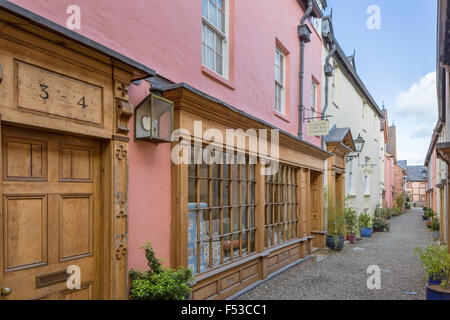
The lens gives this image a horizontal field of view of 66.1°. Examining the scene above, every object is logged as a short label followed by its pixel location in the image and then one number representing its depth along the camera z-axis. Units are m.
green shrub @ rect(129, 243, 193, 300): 3.62
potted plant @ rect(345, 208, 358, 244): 12.92
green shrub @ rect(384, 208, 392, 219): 27.10
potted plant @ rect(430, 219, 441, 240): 15.72
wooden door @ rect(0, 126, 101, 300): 2.78
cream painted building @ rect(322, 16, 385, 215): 11.97
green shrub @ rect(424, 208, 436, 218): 19.69
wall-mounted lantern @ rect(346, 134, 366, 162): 13.47
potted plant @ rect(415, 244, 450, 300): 5.37
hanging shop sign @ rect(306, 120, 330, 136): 8.96
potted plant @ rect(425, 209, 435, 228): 20.03
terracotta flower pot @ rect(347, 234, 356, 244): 13.11
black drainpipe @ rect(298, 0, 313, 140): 9.30
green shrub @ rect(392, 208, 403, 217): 31.62
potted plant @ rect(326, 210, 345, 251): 10.98
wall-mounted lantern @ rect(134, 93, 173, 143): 3.86
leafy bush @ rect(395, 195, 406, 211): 35.62
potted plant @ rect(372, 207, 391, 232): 17.88
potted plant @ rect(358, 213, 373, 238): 15.12
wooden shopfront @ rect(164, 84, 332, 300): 4.59
